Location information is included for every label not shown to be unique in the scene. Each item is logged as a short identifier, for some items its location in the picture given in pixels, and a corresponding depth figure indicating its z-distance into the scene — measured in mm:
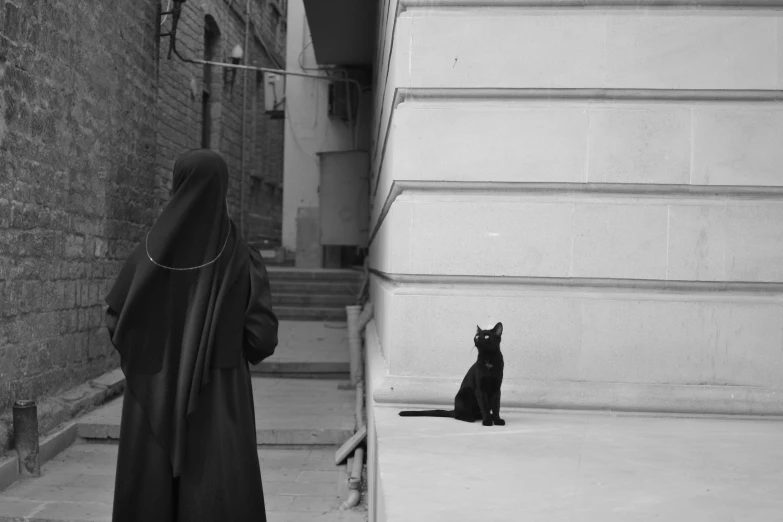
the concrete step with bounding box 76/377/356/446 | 6871
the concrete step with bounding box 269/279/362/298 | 13875
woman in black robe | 3105
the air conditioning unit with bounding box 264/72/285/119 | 20088
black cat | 3555
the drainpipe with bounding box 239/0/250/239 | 19547
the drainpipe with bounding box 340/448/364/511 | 5367
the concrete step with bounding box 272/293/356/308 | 13617
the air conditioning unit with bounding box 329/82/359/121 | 15281
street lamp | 16156
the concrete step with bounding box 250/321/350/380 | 9445
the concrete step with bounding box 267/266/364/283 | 14250
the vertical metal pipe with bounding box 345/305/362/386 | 8344
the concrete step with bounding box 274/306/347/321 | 13094
